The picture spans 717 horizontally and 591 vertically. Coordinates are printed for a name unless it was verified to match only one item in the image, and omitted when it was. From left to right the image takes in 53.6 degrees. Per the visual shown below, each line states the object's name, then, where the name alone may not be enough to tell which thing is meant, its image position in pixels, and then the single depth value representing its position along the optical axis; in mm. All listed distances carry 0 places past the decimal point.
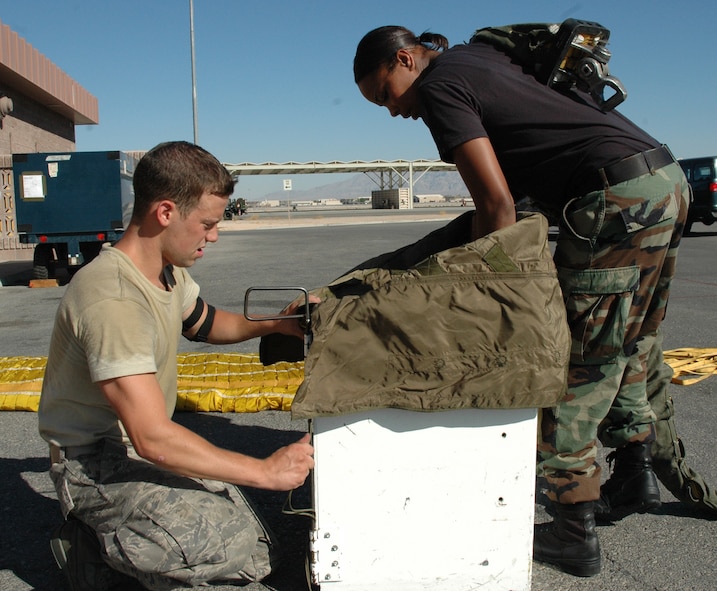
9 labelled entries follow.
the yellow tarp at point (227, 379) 4258
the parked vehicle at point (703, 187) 18328
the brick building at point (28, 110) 16766
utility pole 25688
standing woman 2340
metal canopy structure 70625
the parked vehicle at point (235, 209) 47281
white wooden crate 2113
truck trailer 12062
